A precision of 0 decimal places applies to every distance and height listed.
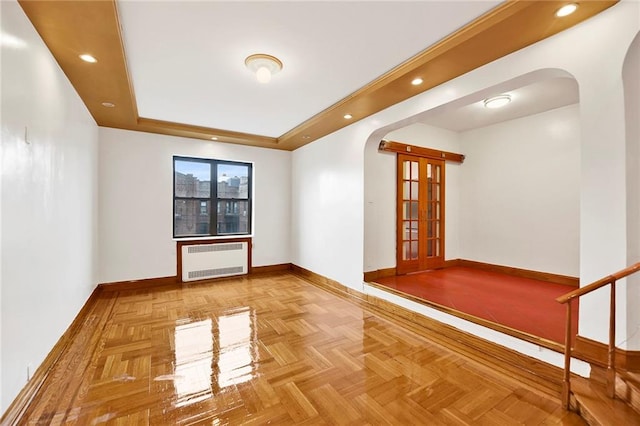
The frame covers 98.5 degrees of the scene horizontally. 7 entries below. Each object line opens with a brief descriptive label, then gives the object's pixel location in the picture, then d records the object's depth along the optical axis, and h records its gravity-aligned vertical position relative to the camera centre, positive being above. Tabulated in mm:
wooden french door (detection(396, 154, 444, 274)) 4793 -15
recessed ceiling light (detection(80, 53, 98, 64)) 2369 +1362
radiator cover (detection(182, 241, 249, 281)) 5062 -900
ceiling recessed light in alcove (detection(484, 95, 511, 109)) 3816 +1588
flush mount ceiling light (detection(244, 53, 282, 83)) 2591 +1447
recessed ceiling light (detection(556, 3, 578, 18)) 1814 +1368
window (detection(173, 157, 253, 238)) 5238 +319
